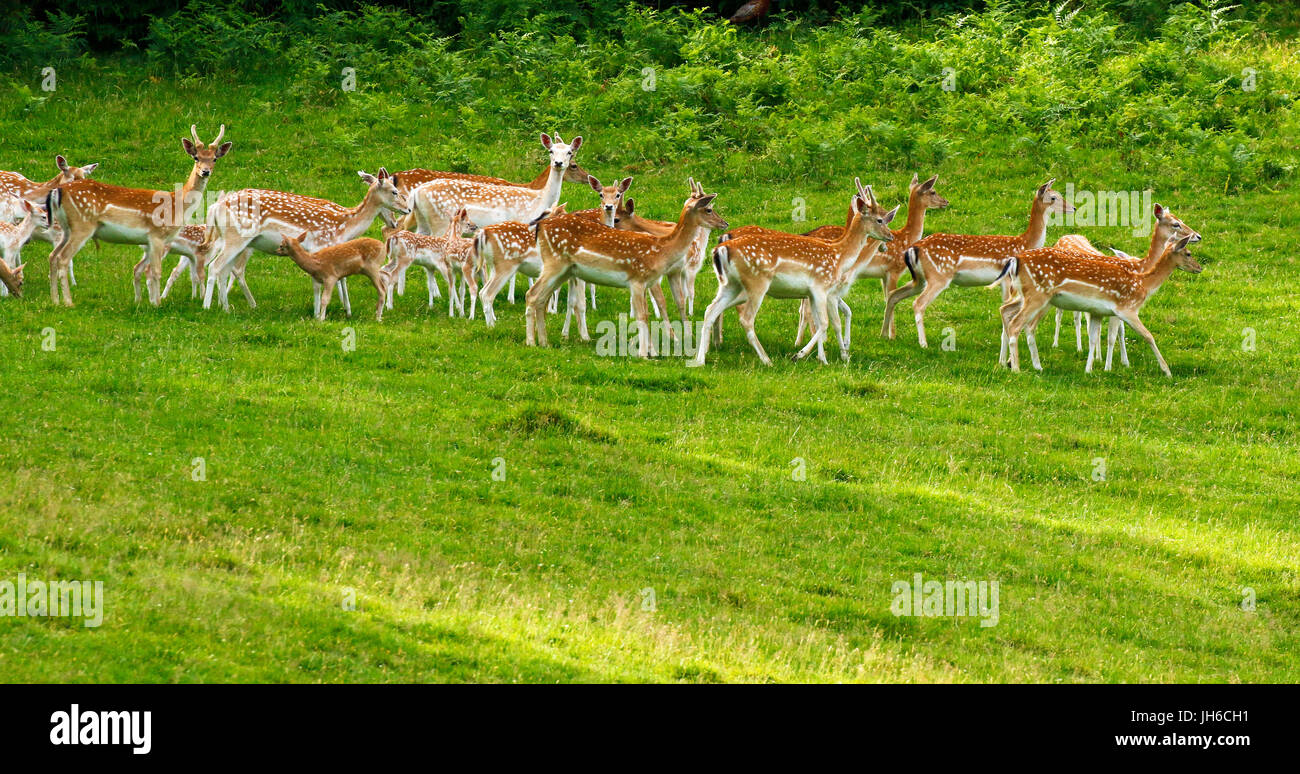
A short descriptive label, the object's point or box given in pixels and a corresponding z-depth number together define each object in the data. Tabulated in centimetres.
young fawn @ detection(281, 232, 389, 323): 1983
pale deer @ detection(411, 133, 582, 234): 2272
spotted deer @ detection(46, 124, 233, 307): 1956
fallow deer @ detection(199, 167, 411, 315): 2031
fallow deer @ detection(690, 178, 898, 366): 1928
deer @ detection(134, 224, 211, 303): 2048
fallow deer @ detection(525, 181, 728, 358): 1944
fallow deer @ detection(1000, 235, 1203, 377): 1975
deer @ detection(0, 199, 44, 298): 1972
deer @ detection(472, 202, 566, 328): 2039
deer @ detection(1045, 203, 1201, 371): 2158
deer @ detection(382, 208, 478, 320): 2083
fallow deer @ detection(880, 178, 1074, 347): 2092
